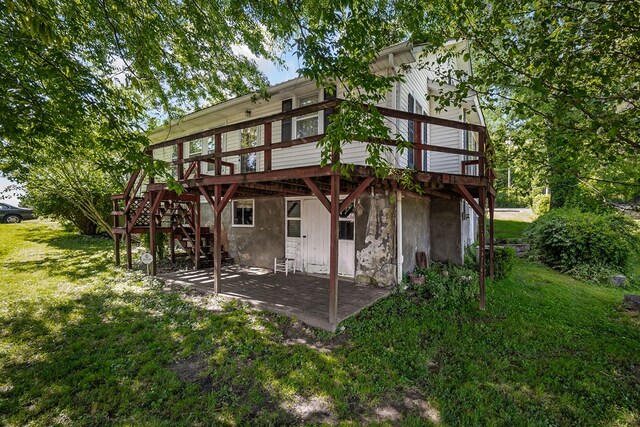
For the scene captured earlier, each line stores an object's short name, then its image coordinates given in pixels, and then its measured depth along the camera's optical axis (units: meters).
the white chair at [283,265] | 8.44
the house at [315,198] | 5.48
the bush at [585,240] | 9.41
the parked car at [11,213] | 20.23
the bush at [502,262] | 8.38
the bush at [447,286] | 6.12
